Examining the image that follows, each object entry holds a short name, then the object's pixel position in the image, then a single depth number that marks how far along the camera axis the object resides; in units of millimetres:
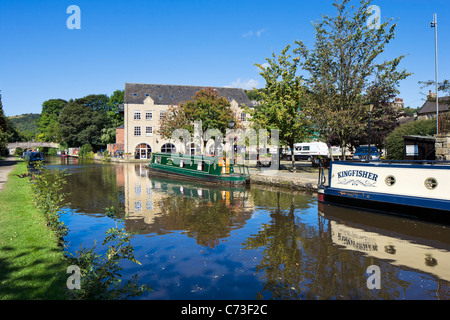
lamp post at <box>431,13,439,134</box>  20612
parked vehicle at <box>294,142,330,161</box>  38500
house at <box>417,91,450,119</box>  50997
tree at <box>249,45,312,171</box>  21719
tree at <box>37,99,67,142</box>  92875
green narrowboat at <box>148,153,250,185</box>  19844
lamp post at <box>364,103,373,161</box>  16692
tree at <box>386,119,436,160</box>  22281
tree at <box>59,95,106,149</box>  64875
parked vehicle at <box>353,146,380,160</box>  29109
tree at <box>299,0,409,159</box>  19000
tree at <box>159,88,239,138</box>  34188
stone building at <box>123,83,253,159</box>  48094
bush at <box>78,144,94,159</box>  58069
